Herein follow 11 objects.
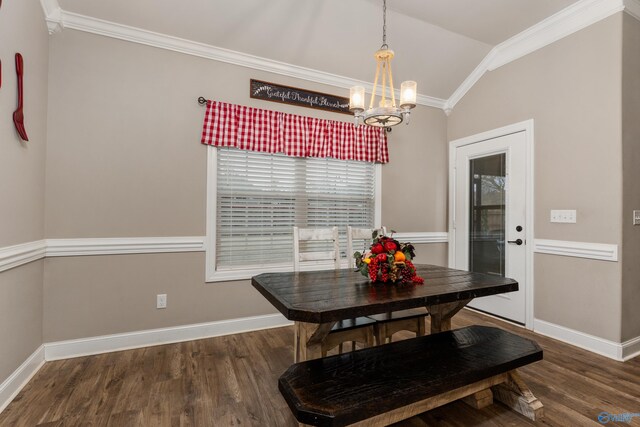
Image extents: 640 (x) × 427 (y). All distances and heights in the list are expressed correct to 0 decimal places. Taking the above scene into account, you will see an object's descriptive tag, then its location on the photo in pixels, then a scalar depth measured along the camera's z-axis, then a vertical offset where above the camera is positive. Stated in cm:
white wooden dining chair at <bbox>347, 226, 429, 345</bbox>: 221 -77
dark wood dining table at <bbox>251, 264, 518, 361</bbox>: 152 -44
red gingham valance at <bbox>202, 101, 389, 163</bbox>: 304 +84
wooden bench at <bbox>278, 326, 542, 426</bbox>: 131 -78
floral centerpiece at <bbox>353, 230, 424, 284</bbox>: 198 -30
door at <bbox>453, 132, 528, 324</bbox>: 335 +2
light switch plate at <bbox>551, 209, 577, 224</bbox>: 289 +1
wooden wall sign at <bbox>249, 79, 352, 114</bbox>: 325 +126
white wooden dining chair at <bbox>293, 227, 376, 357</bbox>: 203 -54
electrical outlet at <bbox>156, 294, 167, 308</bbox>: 284 -78
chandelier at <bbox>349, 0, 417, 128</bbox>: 206 +70
